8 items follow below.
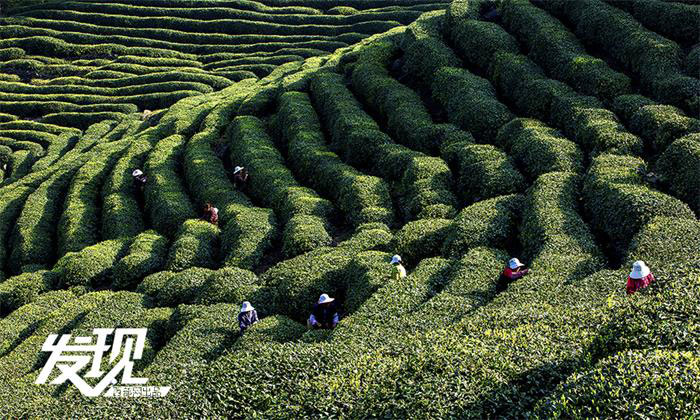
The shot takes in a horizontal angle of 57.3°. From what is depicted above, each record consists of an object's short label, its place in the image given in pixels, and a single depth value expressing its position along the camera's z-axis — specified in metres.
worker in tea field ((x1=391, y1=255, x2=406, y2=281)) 19.98
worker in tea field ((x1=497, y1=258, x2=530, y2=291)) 18.62
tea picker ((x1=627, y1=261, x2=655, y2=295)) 14.34
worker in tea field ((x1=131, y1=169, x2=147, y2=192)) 36.03
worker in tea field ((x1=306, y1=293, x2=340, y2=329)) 19.39
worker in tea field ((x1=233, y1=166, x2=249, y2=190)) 32.62
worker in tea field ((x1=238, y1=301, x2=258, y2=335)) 19.16
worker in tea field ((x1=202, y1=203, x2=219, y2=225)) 29.34
